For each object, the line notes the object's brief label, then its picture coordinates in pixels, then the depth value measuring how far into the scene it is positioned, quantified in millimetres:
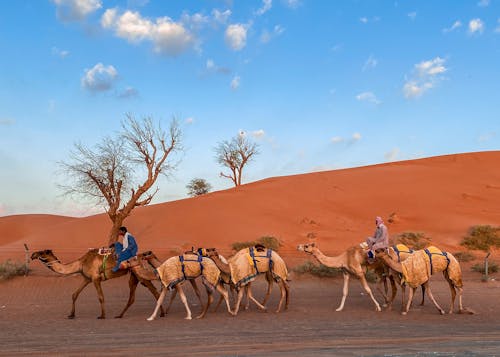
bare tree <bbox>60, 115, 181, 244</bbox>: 21642
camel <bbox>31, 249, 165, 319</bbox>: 12117
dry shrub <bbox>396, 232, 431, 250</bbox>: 23323
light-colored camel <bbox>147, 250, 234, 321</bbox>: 11523
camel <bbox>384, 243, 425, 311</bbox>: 12664
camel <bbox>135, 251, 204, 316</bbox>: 12179
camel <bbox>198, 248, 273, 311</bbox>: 12617
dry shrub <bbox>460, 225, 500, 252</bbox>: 23781
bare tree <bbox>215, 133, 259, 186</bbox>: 57469
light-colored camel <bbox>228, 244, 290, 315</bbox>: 12155
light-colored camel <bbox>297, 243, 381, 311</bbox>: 12727
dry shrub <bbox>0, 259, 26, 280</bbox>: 17109
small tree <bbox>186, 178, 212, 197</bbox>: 58228
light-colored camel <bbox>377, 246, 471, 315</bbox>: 11992
